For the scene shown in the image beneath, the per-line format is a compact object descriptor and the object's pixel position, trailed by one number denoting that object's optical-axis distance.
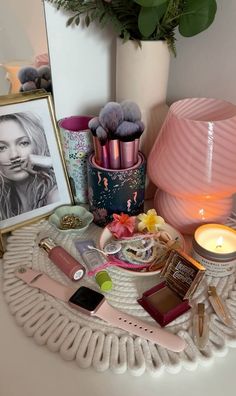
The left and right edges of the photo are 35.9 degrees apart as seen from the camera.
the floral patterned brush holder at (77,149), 0.64
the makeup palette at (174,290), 0.47
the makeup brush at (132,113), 0.58
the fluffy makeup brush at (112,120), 0.57
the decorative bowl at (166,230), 0.57
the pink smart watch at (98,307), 0.44
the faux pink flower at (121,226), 0.58
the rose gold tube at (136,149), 0.59
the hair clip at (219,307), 0.46
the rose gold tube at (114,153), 0.58
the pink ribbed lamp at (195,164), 0.53
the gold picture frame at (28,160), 0.59
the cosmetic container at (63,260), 0.52
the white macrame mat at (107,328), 0.42
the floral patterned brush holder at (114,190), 0.60
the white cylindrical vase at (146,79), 0.60
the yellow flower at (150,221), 0.59
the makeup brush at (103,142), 0.57
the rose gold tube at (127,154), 0.58
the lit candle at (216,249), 0.51
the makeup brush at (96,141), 0.59
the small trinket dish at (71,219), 0.62
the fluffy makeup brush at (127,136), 0.57
